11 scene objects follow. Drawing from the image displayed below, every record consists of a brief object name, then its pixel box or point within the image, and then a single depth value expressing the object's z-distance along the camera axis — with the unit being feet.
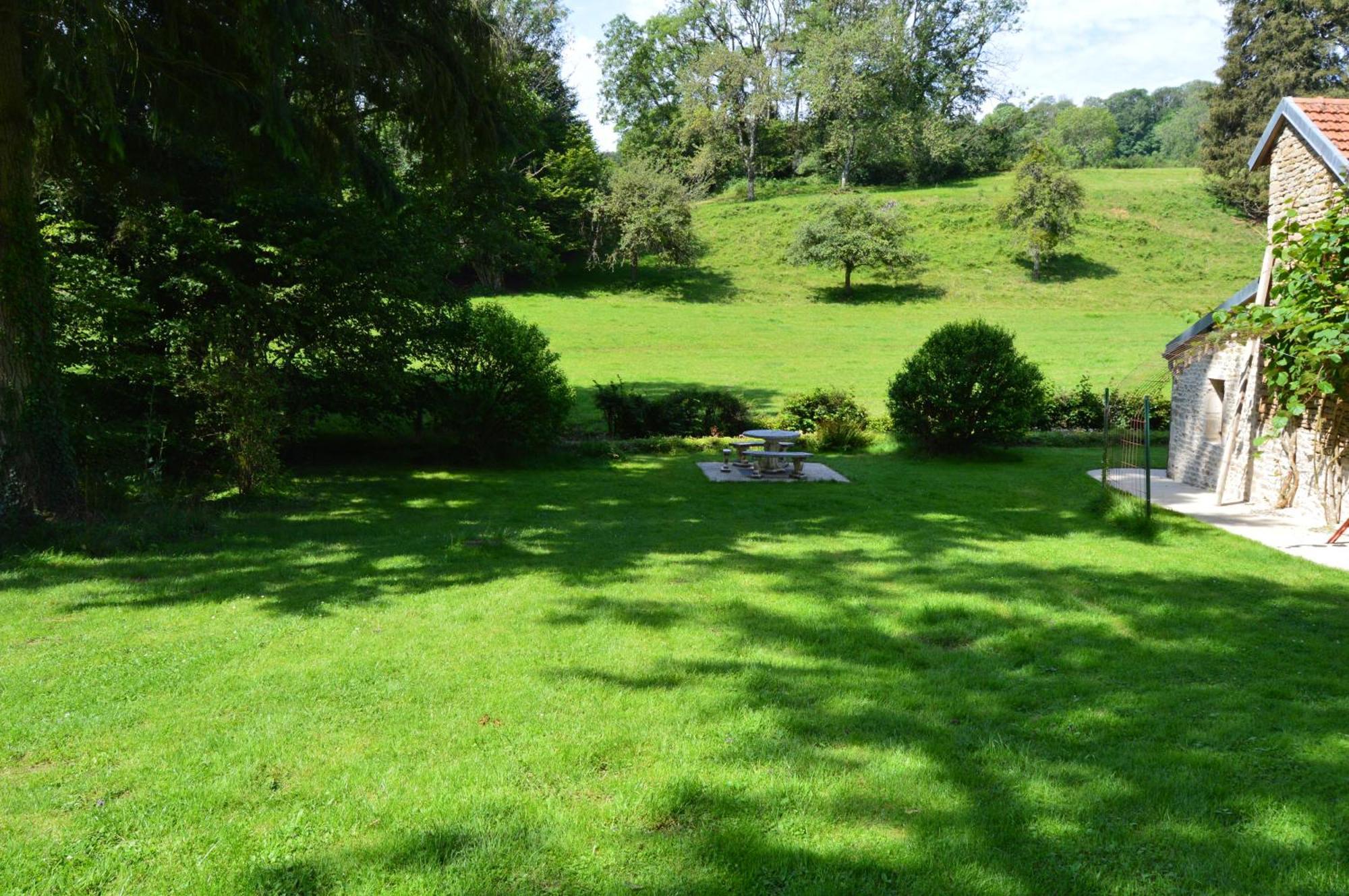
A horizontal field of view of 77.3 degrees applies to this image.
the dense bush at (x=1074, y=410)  65.77
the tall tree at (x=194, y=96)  24.49
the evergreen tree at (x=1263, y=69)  148.25
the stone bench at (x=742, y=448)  47.98
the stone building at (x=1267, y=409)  35.81
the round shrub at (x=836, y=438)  58.44
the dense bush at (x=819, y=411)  60.80
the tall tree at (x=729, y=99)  200.13
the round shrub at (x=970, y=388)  52.42
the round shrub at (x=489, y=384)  46.73
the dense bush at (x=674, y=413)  58.13
